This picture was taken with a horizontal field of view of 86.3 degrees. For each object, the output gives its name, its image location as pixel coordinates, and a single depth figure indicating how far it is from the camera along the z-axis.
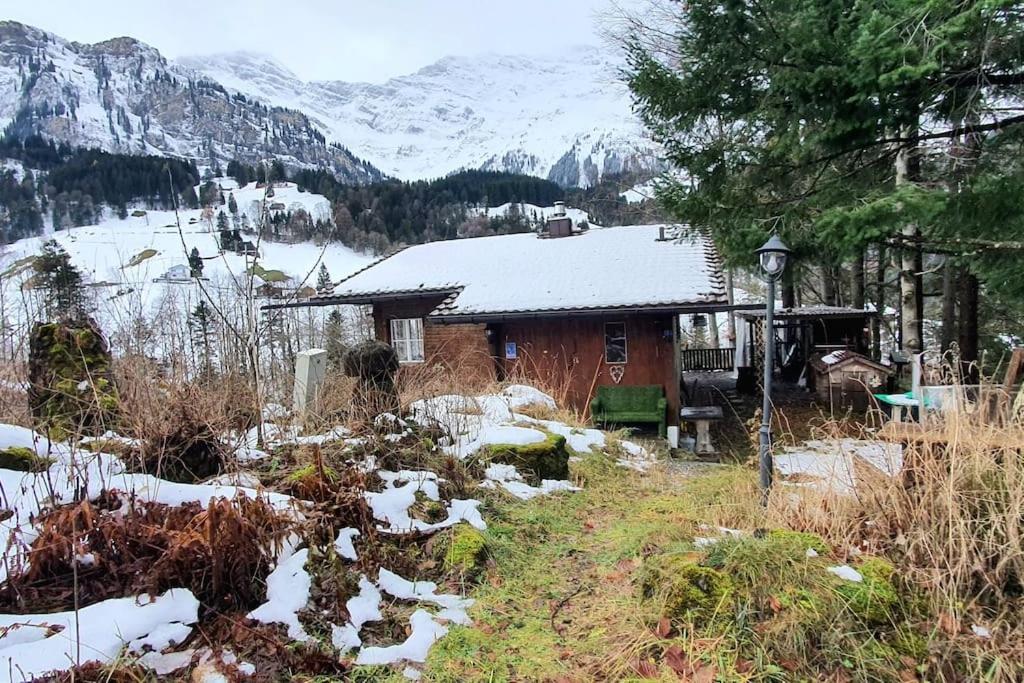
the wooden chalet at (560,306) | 9.73
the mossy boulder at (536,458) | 5.00
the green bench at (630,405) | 9.34
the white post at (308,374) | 5.08
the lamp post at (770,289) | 4.03
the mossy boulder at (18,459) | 2.99
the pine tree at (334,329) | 18.70
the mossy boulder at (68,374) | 3.59
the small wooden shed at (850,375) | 10.82
